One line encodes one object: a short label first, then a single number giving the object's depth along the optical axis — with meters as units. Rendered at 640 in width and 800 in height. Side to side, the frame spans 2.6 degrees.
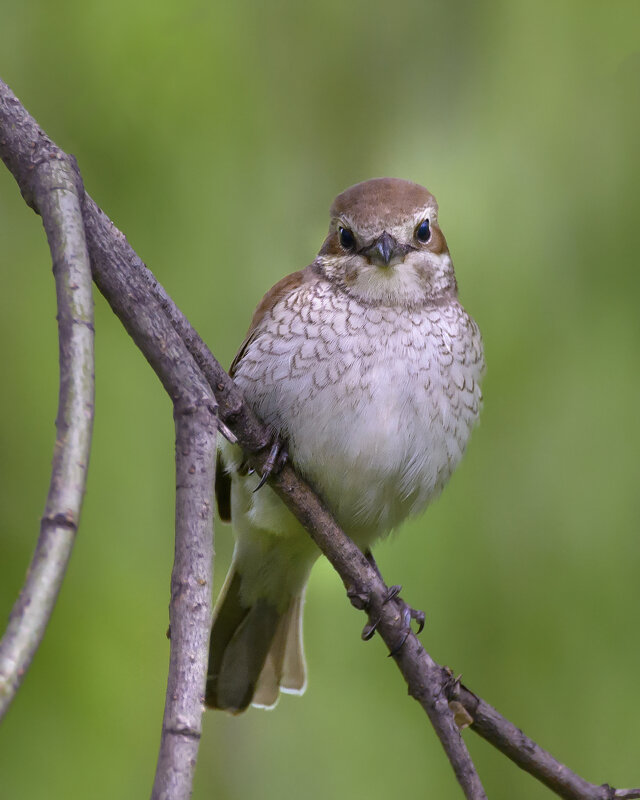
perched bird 3.34
